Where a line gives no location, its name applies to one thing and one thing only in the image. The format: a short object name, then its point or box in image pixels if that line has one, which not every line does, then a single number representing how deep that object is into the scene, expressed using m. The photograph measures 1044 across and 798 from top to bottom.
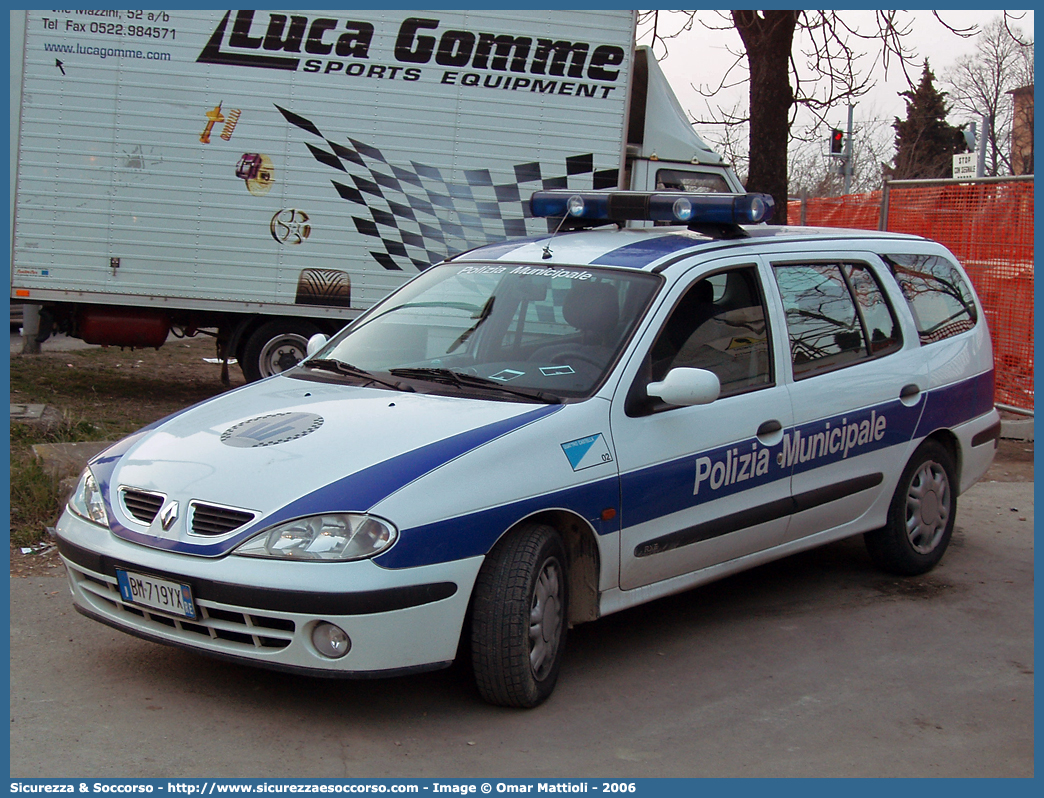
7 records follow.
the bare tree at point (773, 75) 9.96
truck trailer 10.24
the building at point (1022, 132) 40.19
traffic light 20.14
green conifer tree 40.22
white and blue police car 3.60
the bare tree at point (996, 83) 37.41
